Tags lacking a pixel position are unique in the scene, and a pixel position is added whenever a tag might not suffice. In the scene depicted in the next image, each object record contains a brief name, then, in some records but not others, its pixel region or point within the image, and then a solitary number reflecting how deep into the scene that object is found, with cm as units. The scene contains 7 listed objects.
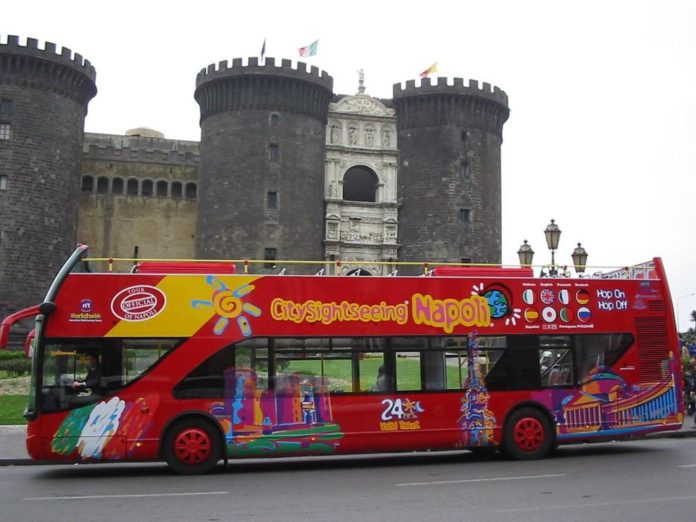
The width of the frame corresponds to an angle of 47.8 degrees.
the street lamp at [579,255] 2327
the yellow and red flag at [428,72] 4472
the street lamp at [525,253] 2398
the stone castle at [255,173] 3984
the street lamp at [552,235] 2284
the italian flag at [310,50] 4328
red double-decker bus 1183
